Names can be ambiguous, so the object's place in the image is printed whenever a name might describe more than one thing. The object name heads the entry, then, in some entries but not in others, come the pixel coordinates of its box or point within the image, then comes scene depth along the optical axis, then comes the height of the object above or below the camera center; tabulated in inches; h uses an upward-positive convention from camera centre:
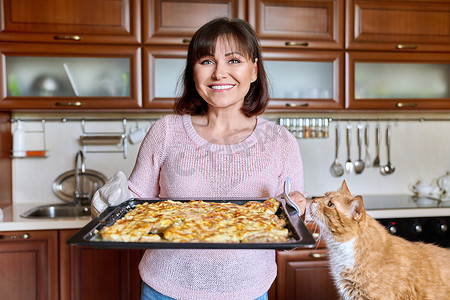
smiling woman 49.3 -2.9
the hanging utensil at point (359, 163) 120.7 -6.7
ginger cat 50.1 -14.9
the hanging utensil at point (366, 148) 120.9 -2.4
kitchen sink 105.1 -17.6
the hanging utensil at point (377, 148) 121.5 -2.4
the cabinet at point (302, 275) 94.4 -30.6
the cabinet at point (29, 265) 88.6 -26.3
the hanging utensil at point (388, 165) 121.8 -7.4
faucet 108.7 -10.3
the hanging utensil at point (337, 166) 120.2 -7.5
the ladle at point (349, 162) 120.7 -6.4
